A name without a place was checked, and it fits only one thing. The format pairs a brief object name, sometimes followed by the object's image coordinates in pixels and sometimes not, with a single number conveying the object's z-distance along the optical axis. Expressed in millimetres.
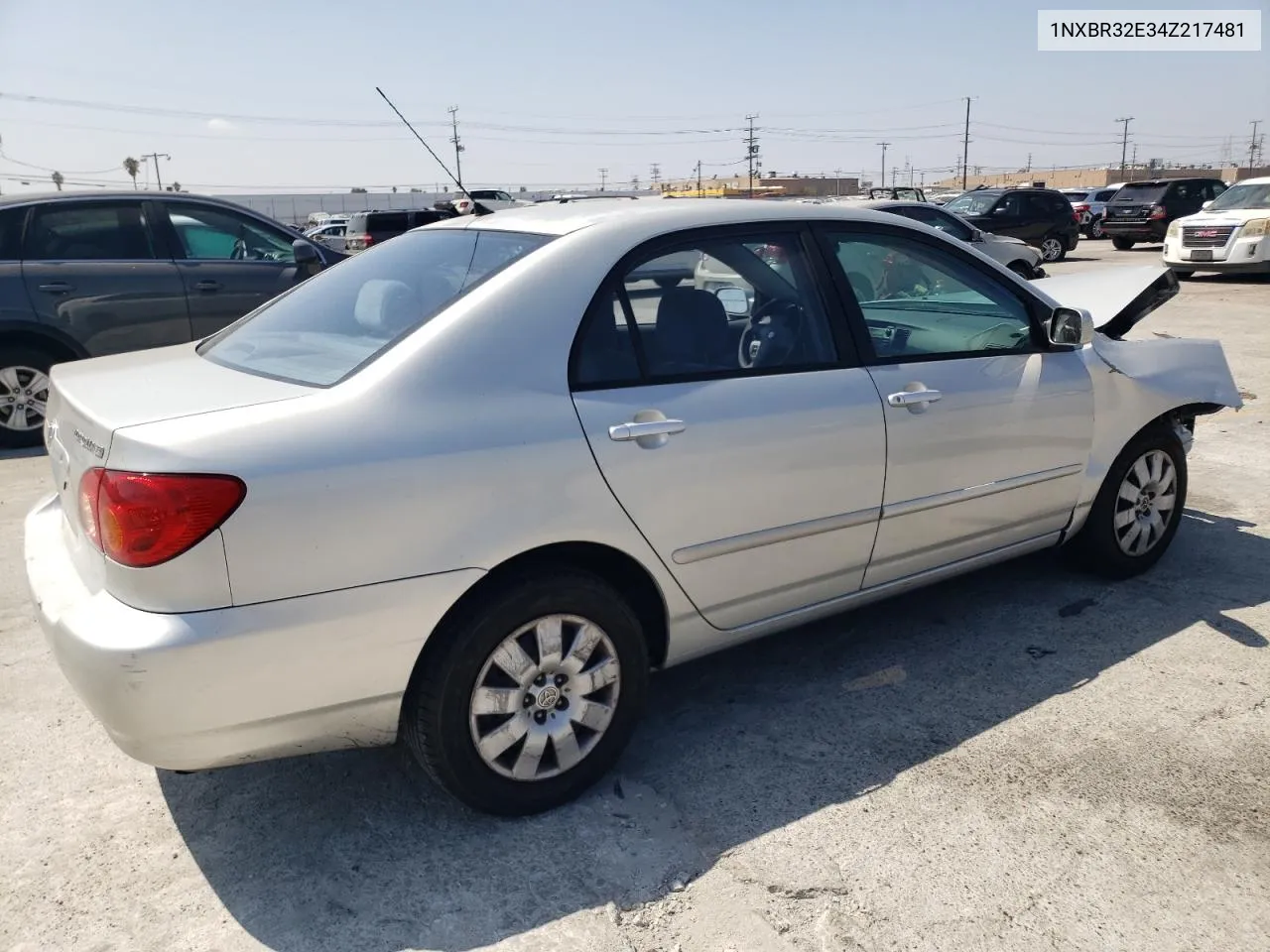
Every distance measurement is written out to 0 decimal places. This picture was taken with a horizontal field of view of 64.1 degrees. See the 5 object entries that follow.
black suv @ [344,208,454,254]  21859
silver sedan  2316
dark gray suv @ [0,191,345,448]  6941
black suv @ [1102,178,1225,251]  23984
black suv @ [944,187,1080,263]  21641
